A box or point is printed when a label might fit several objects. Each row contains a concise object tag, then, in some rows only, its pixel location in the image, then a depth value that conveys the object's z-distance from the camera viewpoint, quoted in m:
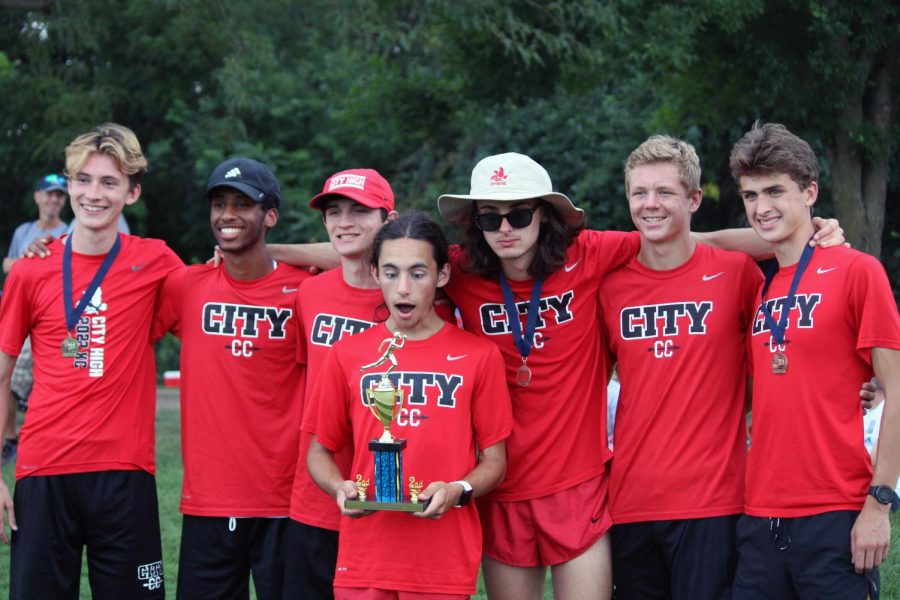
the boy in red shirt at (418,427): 4.36
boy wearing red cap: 4.84
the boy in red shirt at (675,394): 4.61
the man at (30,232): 10.90
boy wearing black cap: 5.11
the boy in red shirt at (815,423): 4.20
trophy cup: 4.18
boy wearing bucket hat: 4.71
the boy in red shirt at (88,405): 5.03
